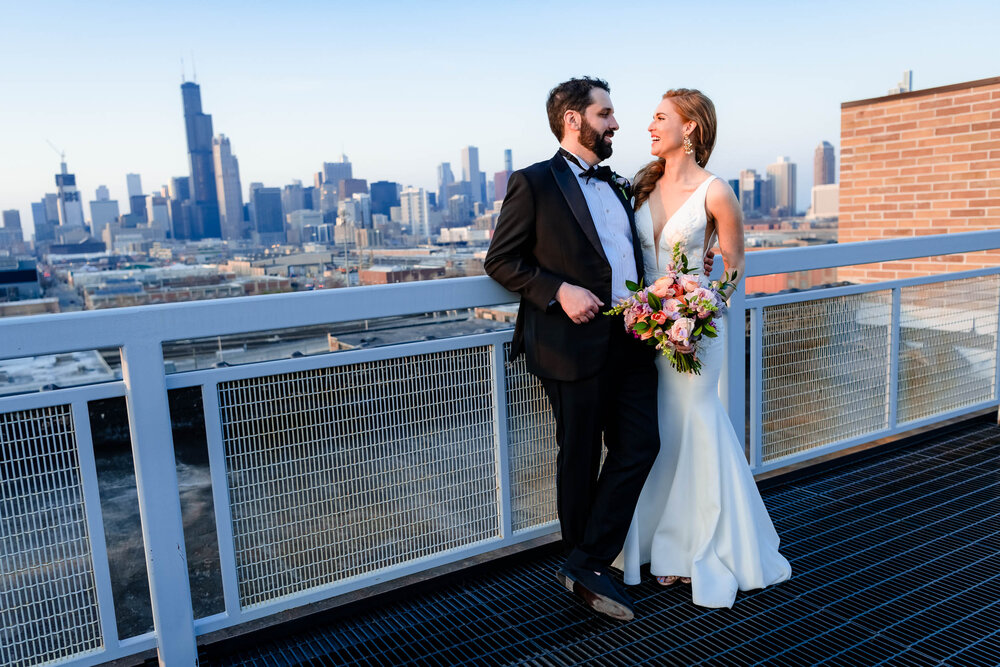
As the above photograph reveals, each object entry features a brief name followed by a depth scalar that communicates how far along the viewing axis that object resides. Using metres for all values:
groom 2.43
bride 2.65
